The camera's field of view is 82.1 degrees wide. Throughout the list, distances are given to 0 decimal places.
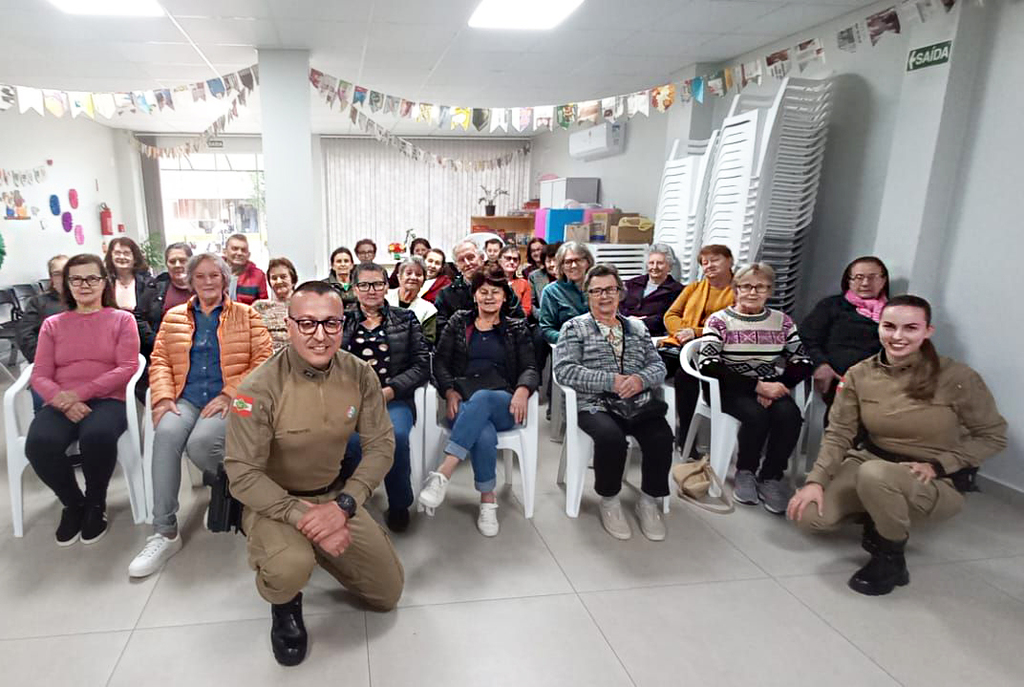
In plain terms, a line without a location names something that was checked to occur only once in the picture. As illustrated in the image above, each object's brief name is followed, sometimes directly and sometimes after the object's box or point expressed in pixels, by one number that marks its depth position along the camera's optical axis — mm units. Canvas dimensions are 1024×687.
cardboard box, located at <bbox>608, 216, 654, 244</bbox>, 5141
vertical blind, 9398
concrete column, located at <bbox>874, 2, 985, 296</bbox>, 2939
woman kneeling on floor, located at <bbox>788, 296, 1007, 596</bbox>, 2146
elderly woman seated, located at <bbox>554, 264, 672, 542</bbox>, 2543
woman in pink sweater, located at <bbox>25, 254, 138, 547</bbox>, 2334
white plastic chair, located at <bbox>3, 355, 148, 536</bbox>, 2357
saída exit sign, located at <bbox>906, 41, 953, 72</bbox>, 2950
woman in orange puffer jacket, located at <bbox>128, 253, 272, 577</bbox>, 2367
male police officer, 1748
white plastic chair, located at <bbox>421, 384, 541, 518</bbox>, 2619
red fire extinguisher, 8195
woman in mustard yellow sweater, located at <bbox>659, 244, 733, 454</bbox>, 3297
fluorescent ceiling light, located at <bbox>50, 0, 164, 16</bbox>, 3527
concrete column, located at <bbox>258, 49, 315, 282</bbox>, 4484
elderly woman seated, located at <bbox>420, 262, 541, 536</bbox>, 2541
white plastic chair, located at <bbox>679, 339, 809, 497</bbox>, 2914
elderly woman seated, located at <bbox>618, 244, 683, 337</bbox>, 3750
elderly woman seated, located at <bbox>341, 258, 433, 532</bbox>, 2523
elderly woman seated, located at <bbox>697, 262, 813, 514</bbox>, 2789
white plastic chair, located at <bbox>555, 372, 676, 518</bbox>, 2643
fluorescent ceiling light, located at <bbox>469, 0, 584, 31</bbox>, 3570
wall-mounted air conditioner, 6383
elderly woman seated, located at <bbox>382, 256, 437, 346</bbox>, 3174
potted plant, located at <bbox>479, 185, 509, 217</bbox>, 9538
